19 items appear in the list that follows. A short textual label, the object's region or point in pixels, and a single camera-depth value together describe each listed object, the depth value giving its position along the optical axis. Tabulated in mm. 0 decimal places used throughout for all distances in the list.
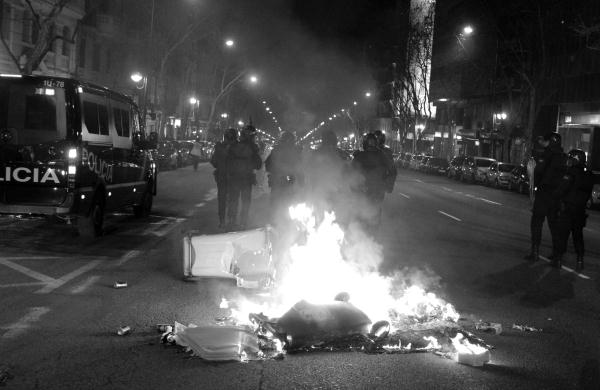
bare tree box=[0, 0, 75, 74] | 24500
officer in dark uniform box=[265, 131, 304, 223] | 11641
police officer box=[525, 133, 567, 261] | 10758
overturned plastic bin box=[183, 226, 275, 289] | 7754
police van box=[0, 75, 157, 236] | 10414
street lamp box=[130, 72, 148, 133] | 35781
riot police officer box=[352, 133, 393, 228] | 11000
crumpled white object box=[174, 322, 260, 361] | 5453
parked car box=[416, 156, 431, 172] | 55831
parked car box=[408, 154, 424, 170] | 58775
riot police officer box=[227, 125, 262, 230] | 12867
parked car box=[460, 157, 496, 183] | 41562
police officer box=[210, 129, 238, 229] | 13117
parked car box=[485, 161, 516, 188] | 37688
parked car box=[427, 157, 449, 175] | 51375
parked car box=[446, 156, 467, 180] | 45806
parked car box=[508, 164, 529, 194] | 34531
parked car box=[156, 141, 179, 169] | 38594
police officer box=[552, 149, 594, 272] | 10672
